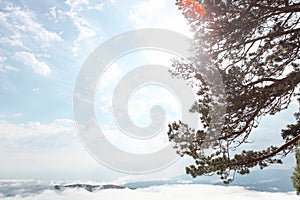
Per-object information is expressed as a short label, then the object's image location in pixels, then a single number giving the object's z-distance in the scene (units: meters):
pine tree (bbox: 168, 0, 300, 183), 9.06
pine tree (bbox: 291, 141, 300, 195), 15.23
